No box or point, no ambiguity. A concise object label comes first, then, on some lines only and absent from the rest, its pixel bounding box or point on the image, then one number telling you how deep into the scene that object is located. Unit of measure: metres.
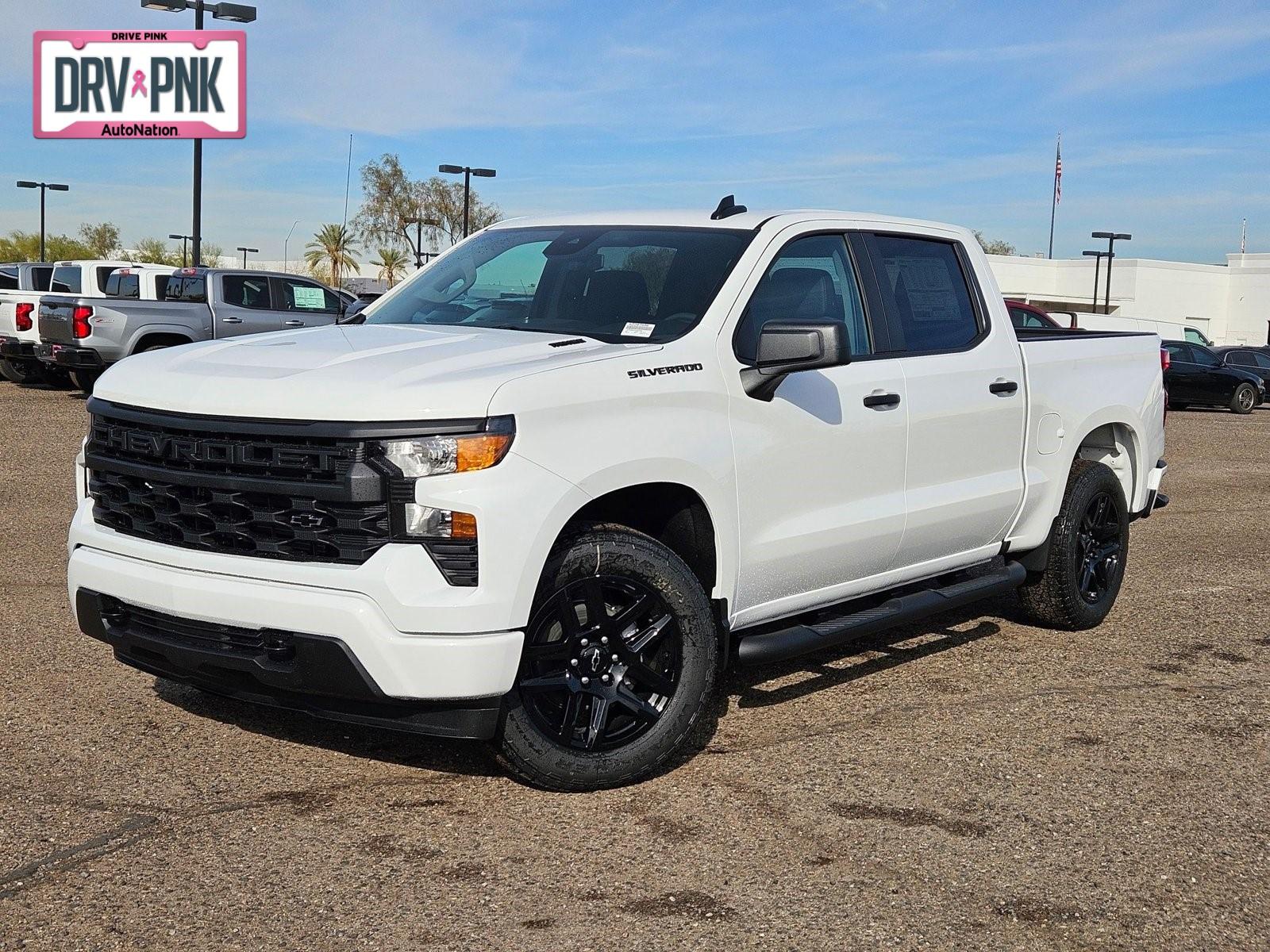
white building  79.31
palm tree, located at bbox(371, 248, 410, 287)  68.62
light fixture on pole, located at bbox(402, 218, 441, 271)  64.38
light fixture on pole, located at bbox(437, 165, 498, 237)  40.81
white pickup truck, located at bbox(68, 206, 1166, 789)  4.02
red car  19.53
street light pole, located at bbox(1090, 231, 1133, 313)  56.19
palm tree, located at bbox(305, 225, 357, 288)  73.71
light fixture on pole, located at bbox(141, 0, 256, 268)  24.27
